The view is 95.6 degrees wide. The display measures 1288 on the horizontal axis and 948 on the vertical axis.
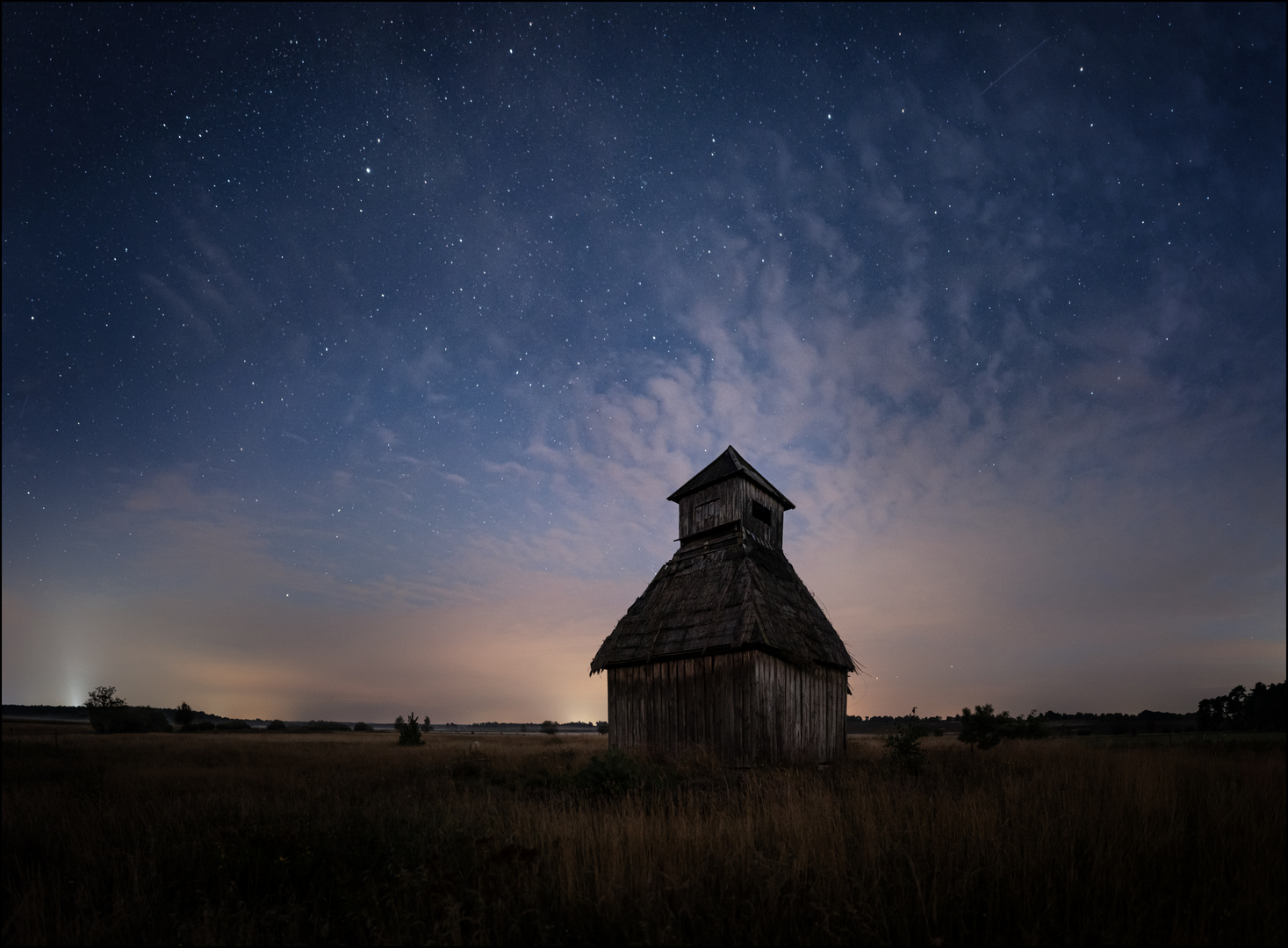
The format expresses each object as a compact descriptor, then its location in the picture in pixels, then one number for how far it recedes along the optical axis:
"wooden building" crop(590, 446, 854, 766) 14.92
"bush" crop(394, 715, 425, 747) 37.81
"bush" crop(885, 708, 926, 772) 15.09
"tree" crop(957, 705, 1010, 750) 26.09
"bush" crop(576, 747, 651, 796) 11.28
